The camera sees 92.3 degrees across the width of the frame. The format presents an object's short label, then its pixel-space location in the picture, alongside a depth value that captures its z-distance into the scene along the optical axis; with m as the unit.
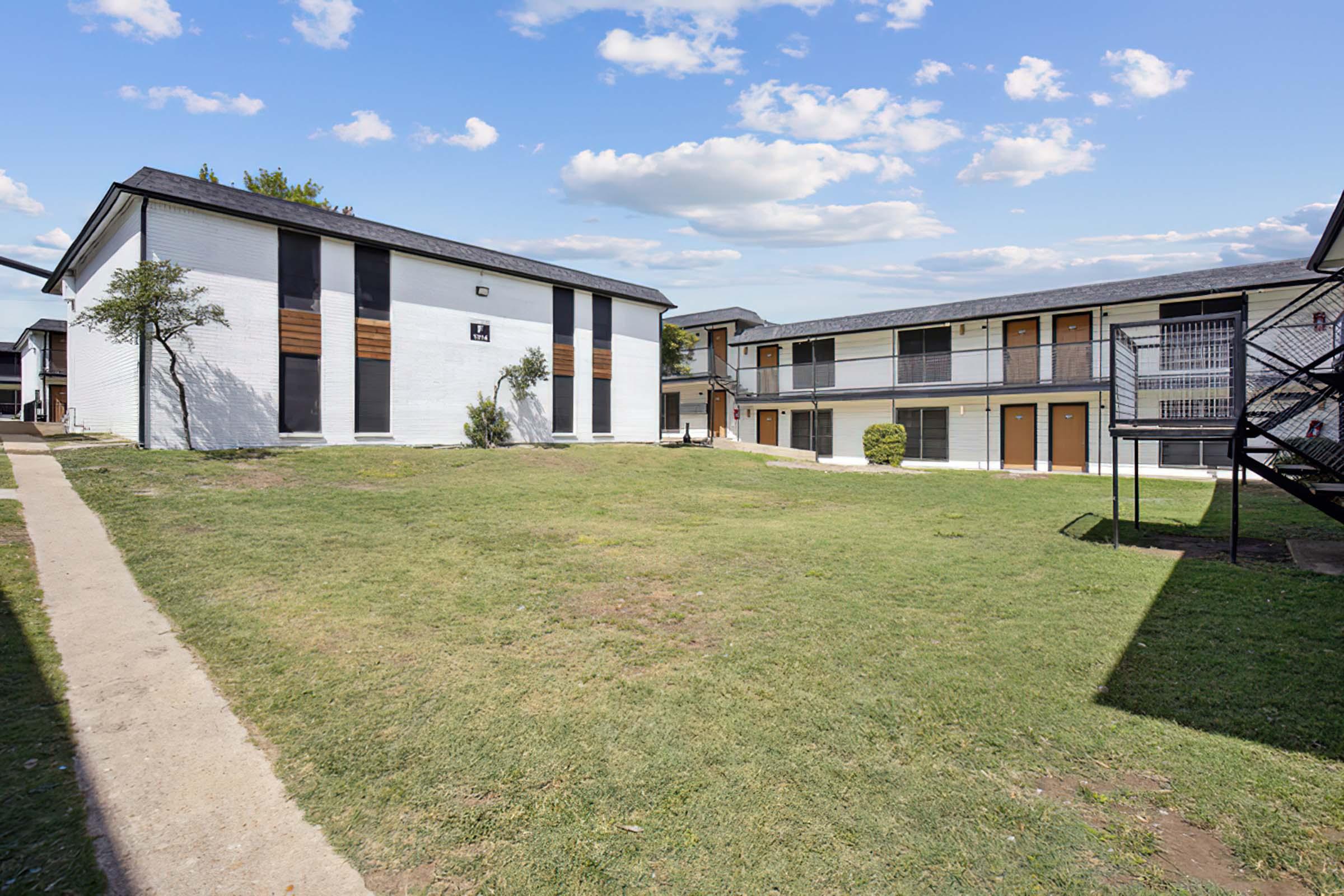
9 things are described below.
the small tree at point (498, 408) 18.95
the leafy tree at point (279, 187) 28.83
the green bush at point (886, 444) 22.19
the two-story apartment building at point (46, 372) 28.86
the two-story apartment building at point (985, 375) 18.73
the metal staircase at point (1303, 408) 6.55
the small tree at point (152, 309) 12.12
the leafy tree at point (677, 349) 28.80
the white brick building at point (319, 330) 14.14
